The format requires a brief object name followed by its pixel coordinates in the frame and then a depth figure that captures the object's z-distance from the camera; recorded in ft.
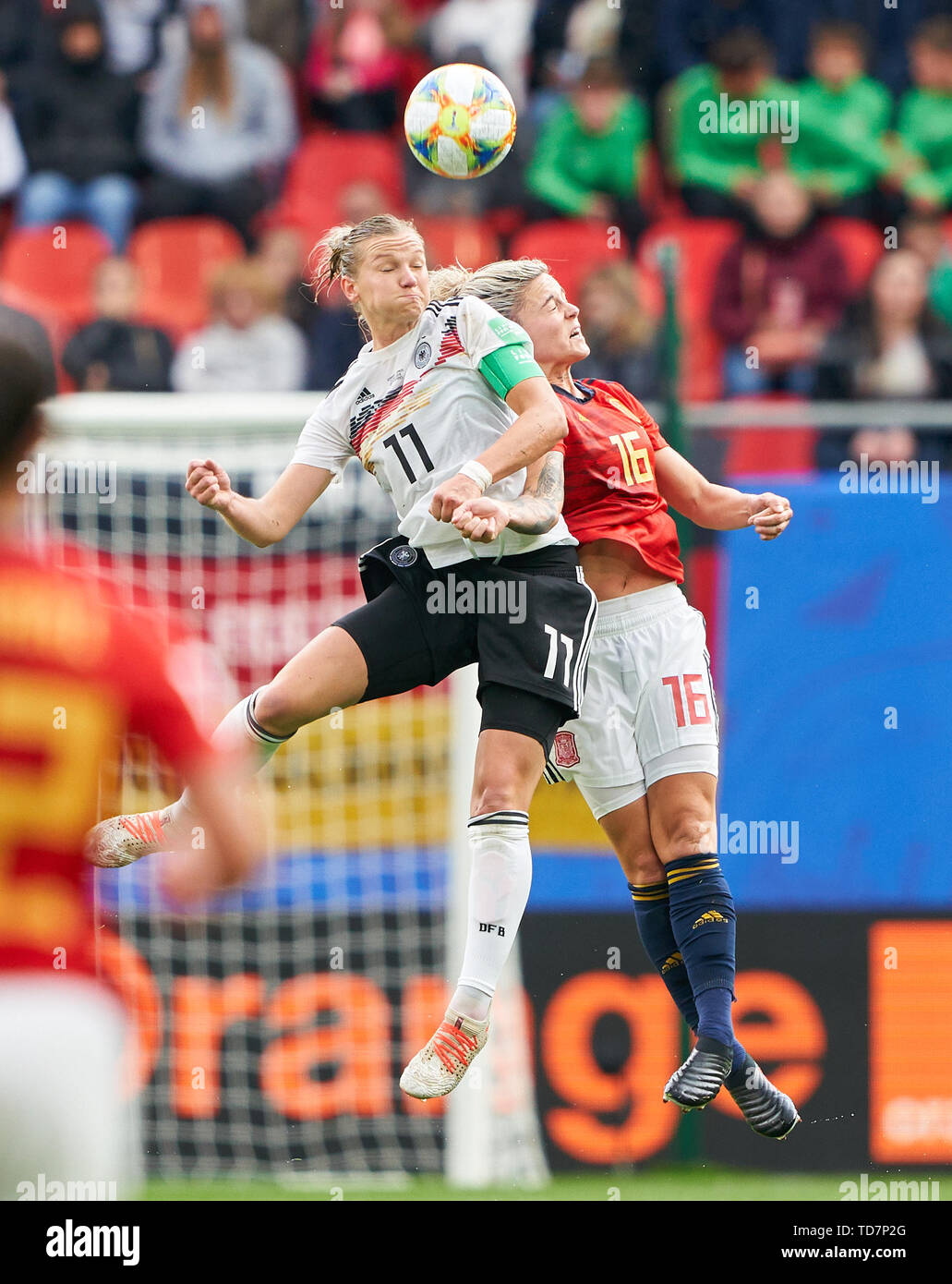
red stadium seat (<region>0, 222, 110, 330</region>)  35.83
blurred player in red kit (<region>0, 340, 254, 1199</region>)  9.86
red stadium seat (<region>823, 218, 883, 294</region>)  34.86
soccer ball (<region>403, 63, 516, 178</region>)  18.78
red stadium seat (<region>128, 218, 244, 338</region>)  35.40
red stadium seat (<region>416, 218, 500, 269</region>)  34.99
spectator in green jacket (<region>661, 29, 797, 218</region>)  36.27
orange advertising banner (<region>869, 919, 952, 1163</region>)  26.35
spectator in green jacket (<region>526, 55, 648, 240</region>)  36.52
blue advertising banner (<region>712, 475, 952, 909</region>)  26.11
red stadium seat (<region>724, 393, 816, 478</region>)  25.94
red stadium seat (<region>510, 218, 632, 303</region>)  34.96
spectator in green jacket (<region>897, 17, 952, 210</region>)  36.86
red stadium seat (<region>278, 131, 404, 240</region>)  37.14
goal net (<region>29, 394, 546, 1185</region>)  25.73
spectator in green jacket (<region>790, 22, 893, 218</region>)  36.35
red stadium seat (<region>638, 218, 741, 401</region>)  33.63
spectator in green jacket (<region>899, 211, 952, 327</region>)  34.19
